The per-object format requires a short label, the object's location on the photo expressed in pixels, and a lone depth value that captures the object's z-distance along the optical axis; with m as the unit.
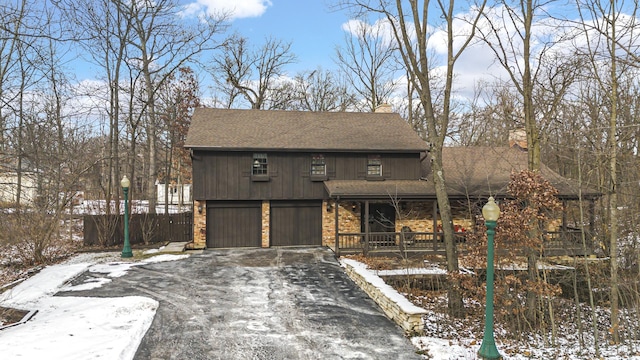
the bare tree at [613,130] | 8.55
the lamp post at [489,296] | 6.61
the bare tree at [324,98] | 37.12
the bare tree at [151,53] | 23.36
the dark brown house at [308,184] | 17.59
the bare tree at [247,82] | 34.38
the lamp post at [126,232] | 15.04
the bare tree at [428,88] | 10.53
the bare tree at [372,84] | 33.32
